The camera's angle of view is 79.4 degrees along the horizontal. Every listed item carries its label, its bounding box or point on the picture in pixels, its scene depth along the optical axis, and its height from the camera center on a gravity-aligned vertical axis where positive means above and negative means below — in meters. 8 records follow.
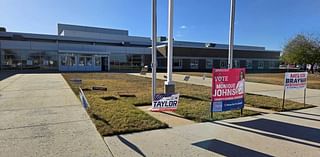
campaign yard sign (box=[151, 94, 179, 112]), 5.47 -0.92
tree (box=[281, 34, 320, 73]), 27.73 +2.91
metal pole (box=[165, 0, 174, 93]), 7.31 +0.76
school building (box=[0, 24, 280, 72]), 27.65 +2.50
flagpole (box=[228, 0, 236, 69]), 8.25 +1.75
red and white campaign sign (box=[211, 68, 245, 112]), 5.17 -0.53
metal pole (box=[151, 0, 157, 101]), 6.62 +1.37
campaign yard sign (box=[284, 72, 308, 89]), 6.68 -0.33
